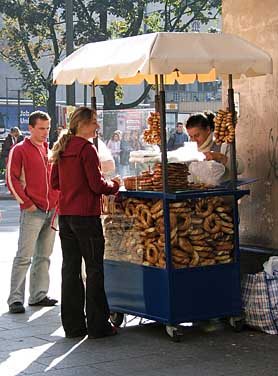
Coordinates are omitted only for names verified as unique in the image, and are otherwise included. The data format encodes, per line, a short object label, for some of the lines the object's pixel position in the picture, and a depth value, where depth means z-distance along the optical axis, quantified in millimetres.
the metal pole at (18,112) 53369
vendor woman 8141
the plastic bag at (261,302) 7746
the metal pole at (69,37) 25156
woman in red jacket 7594
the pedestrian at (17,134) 27625
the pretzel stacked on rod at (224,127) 7781
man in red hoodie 9078
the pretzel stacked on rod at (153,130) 7617
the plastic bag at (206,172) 7855
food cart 7336
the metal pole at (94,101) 8714
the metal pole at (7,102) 56969
